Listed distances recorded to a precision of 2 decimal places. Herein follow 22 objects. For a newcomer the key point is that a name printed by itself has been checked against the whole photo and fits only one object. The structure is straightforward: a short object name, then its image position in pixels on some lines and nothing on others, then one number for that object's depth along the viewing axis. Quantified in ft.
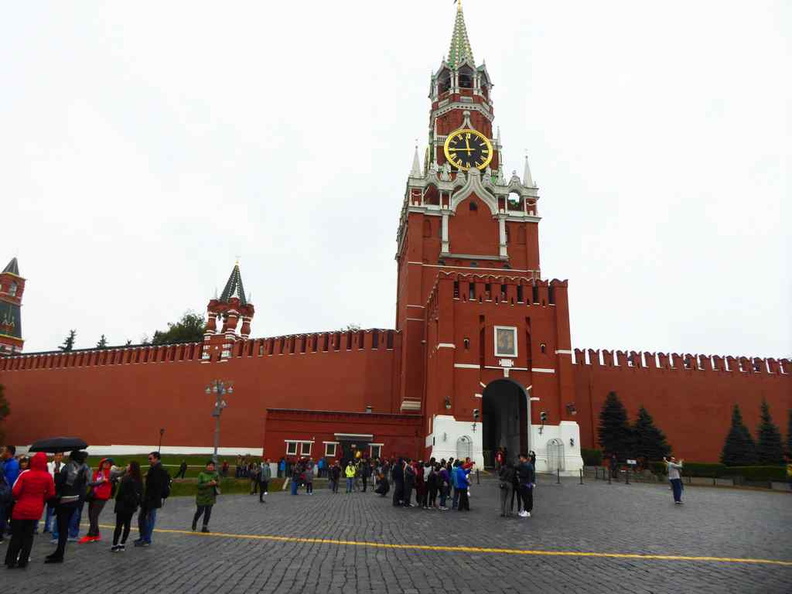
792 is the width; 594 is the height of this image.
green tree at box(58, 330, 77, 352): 265.34
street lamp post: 96.27
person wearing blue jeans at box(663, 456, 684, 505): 53.06
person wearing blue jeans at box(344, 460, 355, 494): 73.63
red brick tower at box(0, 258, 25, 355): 201.07
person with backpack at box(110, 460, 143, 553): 28.32
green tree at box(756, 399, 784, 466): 107.55
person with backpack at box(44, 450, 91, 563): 25.85
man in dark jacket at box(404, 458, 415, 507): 52.31
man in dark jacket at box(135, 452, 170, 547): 30.01
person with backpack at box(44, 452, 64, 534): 33.79
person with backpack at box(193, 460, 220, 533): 33.58
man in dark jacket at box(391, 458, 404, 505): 52.70
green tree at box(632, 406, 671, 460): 107.55
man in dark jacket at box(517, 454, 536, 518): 43.60
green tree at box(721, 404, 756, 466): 108.37
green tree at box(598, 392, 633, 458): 108.78
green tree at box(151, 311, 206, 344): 198.59
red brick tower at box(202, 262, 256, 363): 138.51
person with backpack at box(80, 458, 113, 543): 31.83
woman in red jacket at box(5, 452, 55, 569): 24.00
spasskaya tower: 97.19
